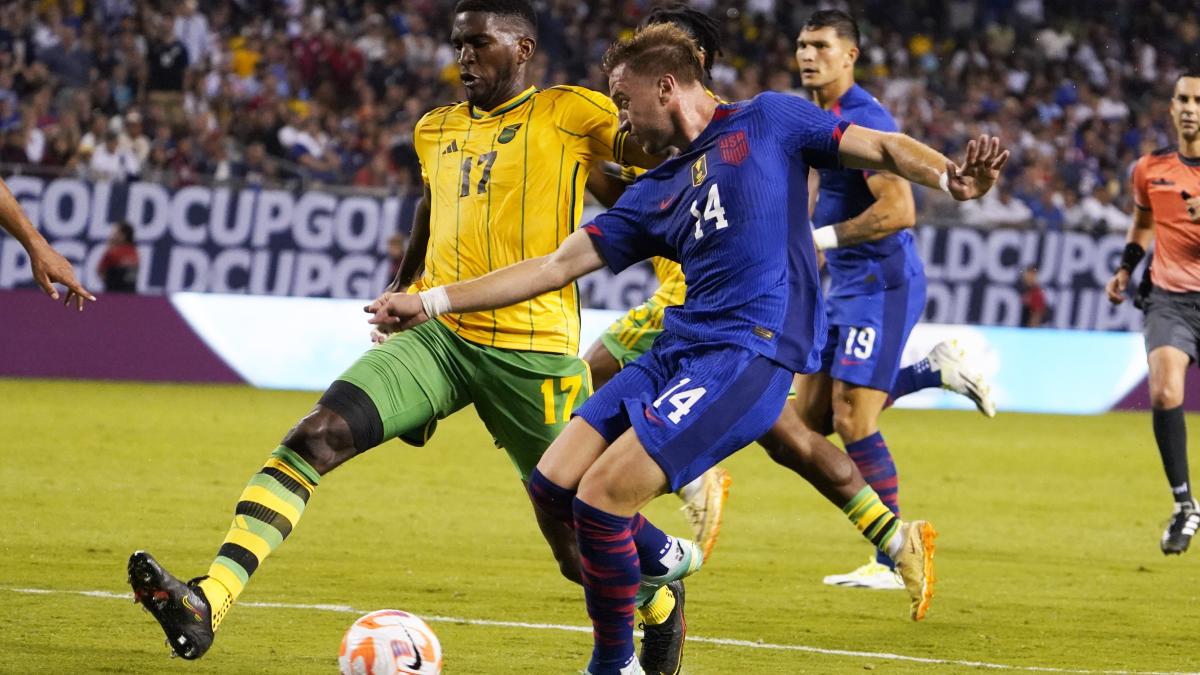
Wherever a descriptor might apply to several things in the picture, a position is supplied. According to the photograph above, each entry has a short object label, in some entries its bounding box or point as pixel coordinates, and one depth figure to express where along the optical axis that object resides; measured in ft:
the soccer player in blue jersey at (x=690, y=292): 34.27
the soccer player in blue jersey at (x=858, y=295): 54.80
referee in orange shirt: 62.28
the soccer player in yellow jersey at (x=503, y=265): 39.19
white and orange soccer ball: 33.55
